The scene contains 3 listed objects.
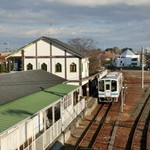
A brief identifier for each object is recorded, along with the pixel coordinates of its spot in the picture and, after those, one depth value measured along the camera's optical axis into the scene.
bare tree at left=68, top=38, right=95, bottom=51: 56.14
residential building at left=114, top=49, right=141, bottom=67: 90.69
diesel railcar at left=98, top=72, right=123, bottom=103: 23.84
